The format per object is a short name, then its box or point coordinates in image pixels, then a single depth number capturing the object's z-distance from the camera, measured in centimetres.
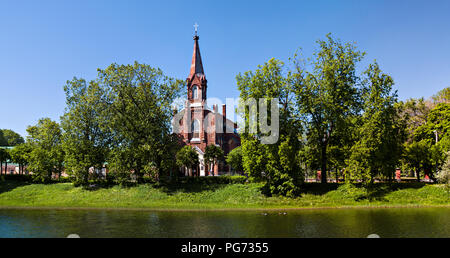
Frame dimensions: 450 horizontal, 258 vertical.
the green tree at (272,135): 3284
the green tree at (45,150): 4347
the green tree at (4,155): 5285
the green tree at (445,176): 3050
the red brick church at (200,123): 6038
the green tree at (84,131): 3962
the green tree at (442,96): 4769
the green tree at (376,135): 3164
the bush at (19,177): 4573
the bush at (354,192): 3128
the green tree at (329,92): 3431
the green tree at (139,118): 3738
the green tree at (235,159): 5238
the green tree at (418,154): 3894
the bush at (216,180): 3744
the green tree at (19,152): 5197
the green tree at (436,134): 3772
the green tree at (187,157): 4891
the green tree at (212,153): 5300
